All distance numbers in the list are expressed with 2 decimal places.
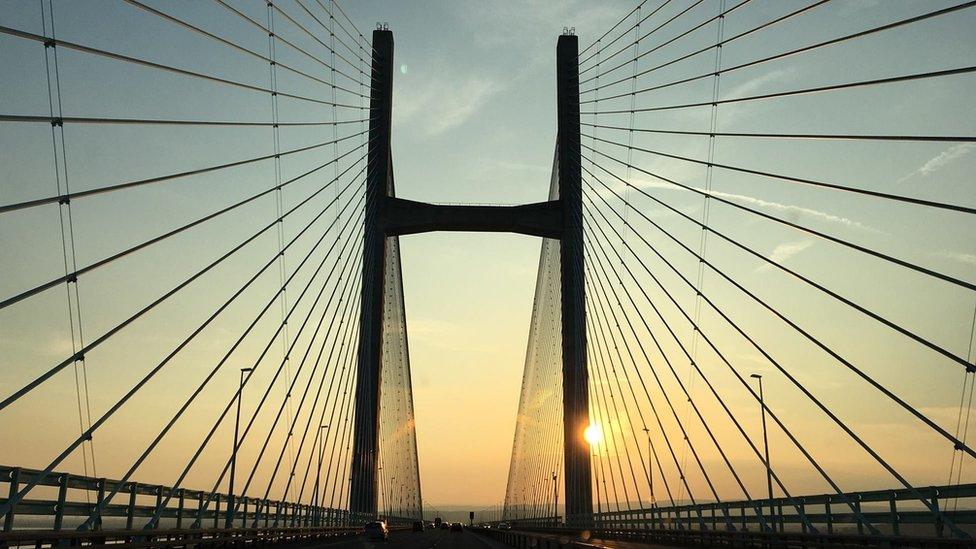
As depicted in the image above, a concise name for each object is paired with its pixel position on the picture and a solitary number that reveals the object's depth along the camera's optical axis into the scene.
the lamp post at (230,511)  26.10
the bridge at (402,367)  15.97
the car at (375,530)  44.06
